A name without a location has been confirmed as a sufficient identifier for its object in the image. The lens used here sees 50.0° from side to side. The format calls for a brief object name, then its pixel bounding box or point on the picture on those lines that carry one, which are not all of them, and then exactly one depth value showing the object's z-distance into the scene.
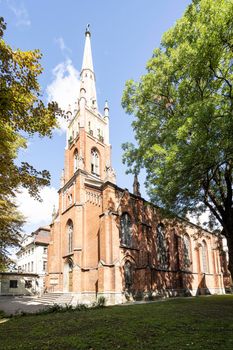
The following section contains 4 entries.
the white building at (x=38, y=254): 39.91
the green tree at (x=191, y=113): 10.55
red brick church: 21.25
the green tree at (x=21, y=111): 6.00
